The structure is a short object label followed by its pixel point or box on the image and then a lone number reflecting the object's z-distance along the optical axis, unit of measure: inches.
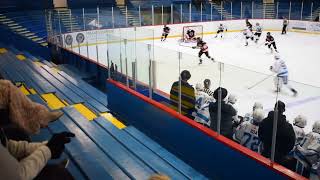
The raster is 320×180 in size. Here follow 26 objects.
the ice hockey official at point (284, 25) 750.3
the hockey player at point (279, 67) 313.8
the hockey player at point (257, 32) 639.1
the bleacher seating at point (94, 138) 133.4
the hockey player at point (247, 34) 627.3
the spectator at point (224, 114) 159.6
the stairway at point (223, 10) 875.4
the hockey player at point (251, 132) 148.5
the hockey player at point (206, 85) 177.8
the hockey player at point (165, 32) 677.3
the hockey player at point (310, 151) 127.1
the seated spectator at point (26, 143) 61.2
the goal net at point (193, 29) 641.7
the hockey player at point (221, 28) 709.4
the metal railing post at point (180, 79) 181.2
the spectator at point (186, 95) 181.9
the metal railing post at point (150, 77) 210.5
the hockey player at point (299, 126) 139.5
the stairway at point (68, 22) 485.5
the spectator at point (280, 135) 133.2
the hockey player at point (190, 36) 637.3
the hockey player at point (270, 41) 541.6
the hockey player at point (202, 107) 172.9
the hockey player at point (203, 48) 462.0
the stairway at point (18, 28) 640.4
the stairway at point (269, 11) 855.7
